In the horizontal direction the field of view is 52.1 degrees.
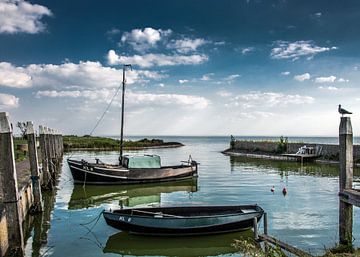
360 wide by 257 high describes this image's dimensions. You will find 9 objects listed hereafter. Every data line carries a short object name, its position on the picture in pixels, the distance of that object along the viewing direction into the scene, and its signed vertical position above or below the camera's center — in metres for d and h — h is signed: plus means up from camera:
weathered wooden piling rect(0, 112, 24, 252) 10.34 -1.28
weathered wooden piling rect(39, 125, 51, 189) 21.94 -1.49
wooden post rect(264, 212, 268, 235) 10.92 -2.64
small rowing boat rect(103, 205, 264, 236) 12.93 -3.06
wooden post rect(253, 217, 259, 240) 10.16 -2.60
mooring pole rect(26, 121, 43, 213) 16.33 -1.53
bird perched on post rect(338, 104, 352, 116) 11.29 +0.82
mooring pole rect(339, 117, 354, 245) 10.16 -1.10
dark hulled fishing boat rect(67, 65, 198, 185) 26.72 -2.72
